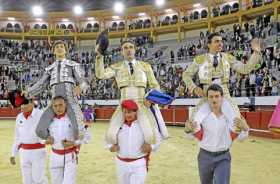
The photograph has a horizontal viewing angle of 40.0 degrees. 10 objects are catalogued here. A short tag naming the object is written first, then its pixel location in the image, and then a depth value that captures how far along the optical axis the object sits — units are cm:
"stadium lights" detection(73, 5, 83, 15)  3536
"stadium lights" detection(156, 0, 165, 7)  3198
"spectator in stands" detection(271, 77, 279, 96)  1497
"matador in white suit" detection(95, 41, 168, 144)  413
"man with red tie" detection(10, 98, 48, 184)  426
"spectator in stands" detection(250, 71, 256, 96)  1608
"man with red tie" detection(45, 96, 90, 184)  380
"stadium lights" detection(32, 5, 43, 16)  3530
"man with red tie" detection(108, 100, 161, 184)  345
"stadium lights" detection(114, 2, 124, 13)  3384
